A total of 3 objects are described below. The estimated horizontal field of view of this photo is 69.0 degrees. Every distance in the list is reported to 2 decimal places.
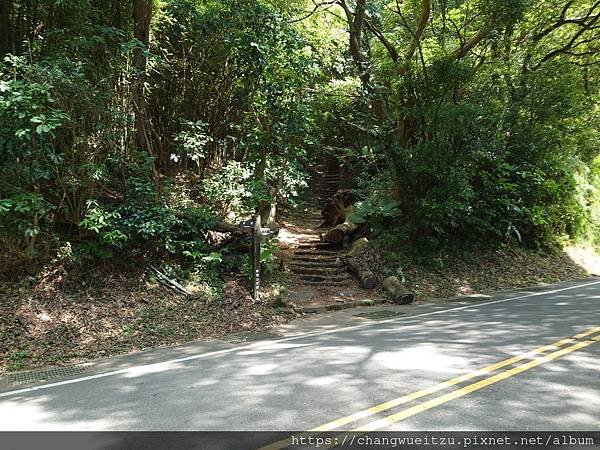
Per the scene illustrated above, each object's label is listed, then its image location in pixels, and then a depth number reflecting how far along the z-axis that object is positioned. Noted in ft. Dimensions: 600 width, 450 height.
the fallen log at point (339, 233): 43.42
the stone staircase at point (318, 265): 35.88
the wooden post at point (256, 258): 29.58
